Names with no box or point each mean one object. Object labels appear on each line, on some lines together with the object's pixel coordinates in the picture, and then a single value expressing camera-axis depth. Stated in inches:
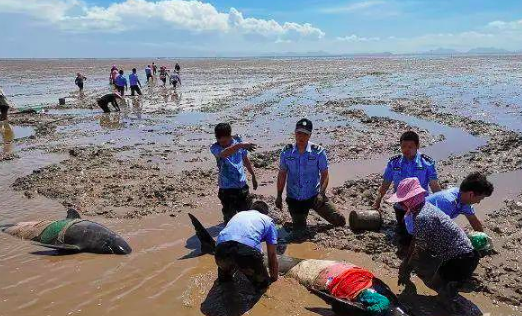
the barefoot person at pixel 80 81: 1227.9
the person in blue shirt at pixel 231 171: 272.2
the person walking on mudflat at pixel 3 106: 717.3
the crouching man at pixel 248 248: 201.8
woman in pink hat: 195.0
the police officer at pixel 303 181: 274.7
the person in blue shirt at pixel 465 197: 205.8
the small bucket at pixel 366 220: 283.7
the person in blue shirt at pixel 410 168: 257.3
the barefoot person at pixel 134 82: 1062.2
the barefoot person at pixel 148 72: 1478.1
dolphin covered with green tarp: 265.3
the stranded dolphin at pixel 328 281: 182.1
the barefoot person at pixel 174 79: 1268.9
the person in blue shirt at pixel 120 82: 1058.7
